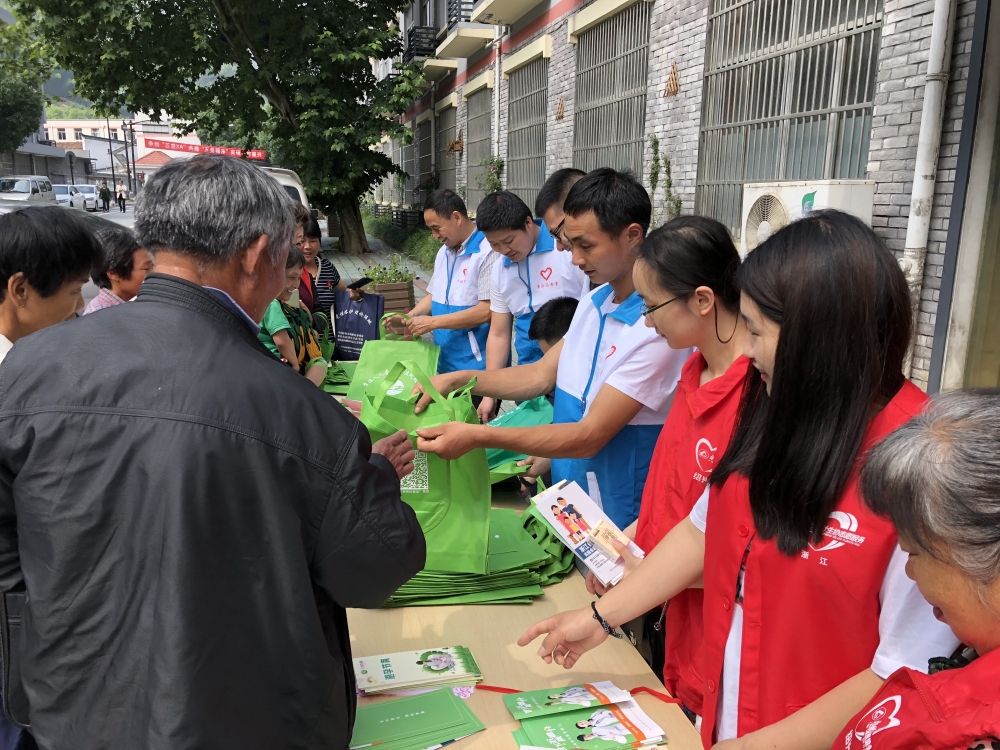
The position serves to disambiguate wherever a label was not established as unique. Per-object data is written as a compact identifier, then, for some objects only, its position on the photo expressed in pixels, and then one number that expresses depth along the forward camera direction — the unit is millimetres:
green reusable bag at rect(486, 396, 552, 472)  2875
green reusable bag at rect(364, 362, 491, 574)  1878
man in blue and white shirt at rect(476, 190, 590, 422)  3686
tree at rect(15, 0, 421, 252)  15289
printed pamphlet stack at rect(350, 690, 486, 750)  1403
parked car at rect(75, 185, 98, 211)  38441
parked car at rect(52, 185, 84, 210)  34875
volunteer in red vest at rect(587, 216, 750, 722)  1597
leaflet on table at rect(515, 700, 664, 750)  1384
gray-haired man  1034
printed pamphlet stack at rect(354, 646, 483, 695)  1553
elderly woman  800
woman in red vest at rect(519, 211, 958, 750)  1104
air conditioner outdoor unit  4762
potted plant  5949
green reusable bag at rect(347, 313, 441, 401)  2965
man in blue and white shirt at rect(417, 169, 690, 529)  1955
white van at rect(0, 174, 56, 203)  26864
